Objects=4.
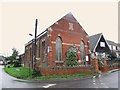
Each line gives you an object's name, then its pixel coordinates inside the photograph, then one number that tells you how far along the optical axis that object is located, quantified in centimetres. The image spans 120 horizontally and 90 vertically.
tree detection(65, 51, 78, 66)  1225
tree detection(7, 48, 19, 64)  2990
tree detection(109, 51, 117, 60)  1941
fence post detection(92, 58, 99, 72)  1288
